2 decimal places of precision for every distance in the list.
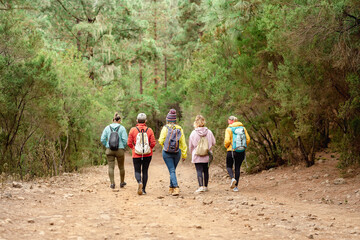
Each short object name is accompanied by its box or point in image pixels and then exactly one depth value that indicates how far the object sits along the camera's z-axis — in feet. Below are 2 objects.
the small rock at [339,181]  31.14
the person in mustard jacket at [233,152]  31.55
